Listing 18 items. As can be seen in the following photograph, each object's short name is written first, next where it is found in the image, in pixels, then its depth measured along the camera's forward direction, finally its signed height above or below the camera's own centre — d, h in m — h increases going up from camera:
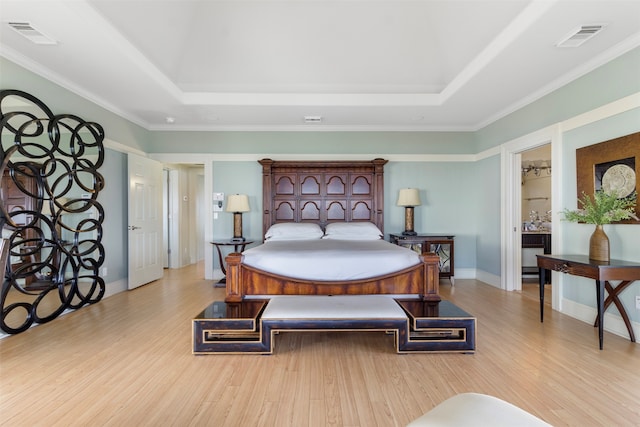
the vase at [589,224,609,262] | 2.71 -0.29
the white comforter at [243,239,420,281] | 2.97 -0.47
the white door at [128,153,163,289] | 4.56 -0.10
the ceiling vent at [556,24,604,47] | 2.49 +1.45
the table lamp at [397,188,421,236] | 4.89 +0.15
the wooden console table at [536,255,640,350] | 2.48 -0.49
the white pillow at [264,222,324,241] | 4.42 -0.26
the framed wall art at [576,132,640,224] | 2.68 +0.42
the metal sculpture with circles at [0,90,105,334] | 2.85 +0.06
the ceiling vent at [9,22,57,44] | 2.47 +1.48
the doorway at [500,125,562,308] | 4.41 -0.09
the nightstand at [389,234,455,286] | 4.76 -0.48
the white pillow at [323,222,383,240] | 4.45 -0.27
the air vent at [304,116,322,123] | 4.72 +1.43
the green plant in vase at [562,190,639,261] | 2.68 -0.02
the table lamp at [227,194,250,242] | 4.86 +0.09
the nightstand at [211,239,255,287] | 4.74 -0.48
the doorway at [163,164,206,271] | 6.33 +0.00
